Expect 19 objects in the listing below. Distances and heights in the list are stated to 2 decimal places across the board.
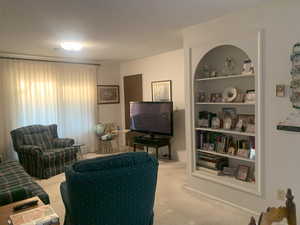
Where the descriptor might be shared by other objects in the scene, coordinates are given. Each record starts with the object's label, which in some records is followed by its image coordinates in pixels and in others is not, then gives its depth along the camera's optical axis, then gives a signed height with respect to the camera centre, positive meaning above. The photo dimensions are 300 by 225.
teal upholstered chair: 1.89 -0.70
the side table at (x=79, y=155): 5.00 -1.09
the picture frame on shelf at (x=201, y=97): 3.46 +0.08
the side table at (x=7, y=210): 1.57 -0.74
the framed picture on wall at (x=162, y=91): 5.11 +0.29
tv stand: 4.94 -0.81
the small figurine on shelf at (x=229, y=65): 3.26 +0.51
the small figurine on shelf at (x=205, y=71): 3.48 +0.47
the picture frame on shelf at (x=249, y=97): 2.85 +0.05
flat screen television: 4.80 -0.30
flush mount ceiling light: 3.96 +1.04
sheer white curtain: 4.68 +0.20
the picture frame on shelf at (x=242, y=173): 3.05 -0.93
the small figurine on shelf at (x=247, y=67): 2.88 +0.42
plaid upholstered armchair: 4.15 -0.82
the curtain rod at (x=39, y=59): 4.66 +1.01
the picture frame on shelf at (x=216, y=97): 3.28 +0.07
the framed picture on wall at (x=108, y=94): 6.17 +0.29
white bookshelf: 2.79 -0.11
